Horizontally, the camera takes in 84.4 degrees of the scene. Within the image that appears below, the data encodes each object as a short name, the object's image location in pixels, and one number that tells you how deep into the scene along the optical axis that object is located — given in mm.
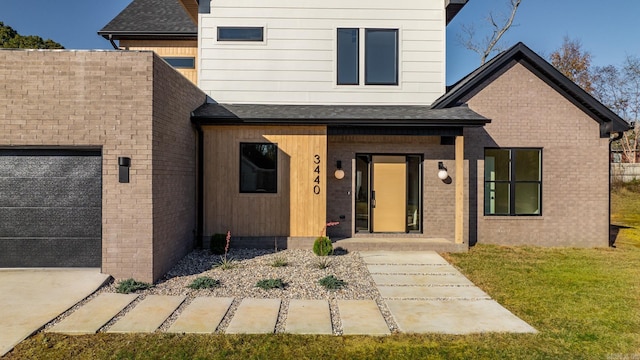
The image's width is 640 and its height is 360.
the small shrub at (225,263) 7184
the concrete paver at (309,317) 4551
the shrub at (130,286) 5816
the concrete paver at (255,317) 4535
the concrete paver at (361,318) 4558
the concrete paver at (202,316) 4527
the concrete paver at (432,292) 5824
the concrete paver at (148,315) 4514
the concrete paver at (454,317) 4637
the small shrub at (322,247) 8203
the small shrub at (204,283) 6035
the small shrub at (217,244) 8352
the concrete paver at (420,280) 6551
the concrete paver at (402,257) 7992
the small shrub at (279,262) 7433
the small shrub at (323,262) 7278
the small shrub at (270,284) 6080
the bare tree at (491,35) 21417
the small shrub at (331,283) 6137
